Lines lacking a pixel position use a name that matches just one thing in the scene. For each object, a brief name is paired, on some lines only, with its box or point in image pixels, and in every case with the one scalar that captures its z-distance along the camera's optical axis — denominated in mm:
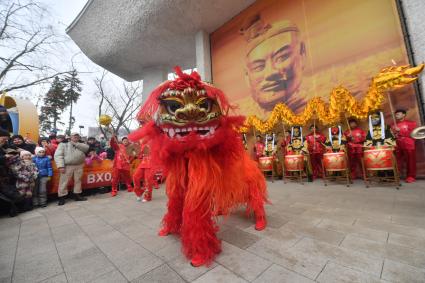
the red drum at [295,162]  5066
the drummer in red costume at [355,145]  4906
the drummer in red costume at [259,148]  6676
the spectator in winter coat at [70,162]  4645
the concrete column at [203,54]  9127
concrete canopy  7762
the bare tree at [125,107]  19788
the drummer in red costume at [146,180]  4244
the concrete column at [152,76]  11586
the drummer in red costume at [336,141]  4900
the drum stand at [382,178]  3858
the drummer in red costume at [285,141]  6033
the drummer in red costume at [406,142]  4273
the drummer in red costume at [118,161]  5340
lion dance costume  1702
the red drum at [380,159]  3758
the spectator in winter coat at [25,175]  3939
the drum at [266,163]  5697
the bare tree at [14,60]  9688
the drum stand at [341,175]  4518
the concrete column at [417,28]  4301
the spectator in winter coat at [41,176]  4457
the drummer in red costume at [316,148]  5523
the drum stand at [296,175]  5605
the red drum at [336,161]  4352
